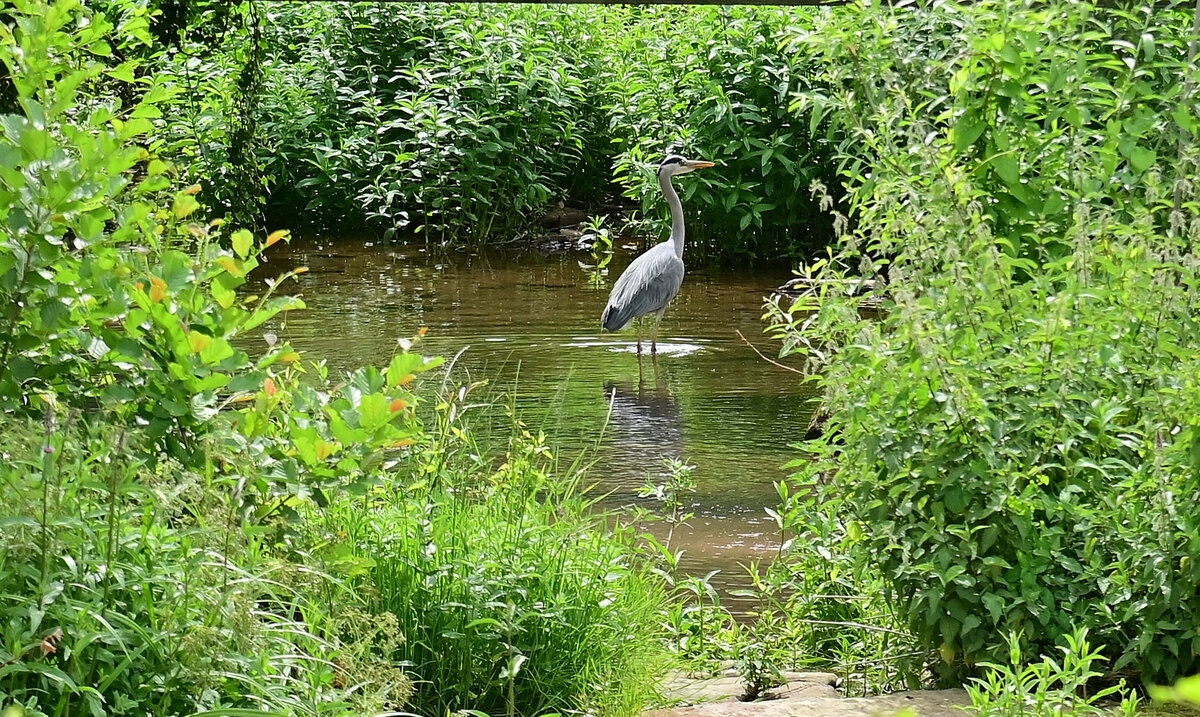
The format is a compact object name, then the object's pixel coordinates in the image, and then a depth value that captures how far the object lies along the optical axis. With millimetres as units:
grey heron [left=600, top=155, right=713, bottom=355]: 16016
